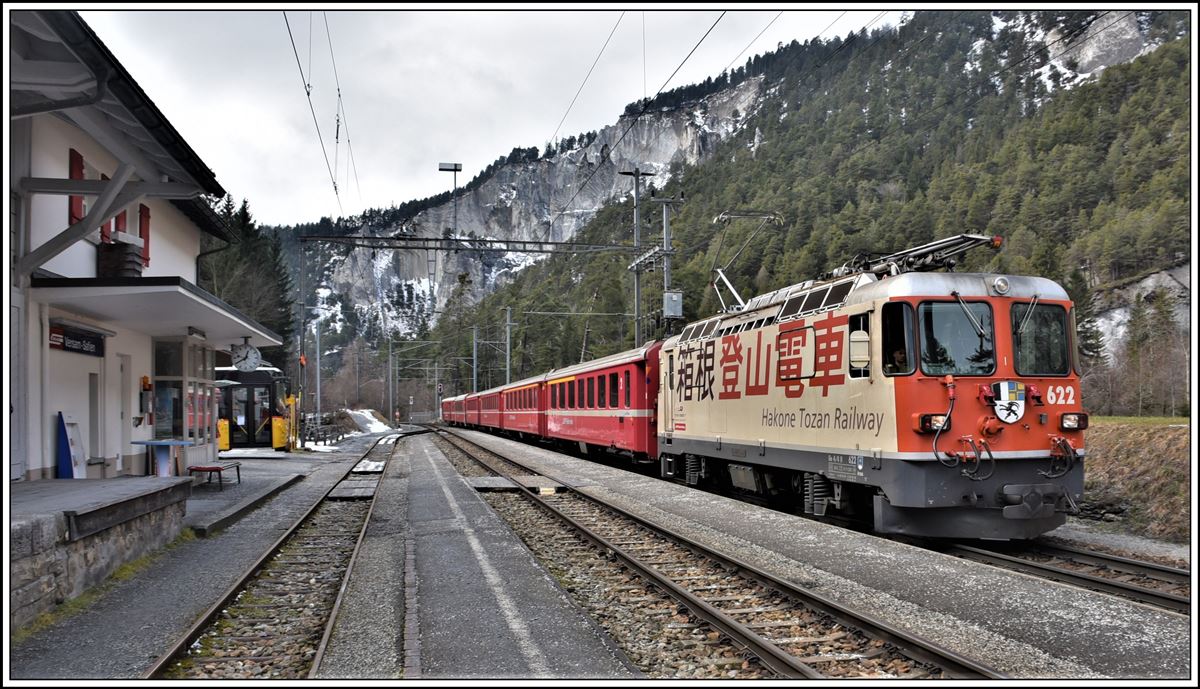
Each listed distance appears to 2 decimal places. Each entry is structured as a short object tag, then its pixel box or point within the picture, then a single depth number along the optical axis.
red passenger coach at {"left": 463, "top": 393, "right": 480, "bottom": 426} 52.78
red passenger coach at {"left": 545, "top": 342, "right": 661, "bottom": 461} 18.92
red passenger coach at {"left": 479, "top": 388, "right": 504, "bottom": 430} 42.78
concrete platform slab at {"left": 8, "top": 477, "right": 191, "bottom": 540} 7.25
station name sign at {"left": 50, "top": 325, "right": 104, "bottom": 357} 11.58
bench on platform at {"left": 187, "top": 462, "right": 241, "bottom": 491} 15.73
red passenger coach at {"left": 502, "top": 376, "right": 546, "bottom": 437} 31.44
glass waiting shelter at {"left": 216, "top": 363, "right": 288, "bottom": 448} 30.75
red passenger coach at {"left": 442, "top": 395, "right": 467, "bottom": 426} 60.72
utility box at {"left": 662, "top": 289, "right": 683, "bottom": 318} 22.34
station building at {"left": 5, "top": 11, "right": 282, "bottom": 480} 8.01
